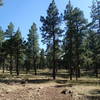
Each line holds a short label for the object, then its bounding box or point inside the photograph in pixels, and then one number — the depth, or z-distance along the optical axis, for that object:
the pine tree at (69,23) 18.94
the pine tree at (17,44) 27.38
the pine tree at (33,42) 29.25
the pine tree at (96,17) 15.67
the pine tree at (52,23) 18.84
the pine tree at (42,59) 51.51
